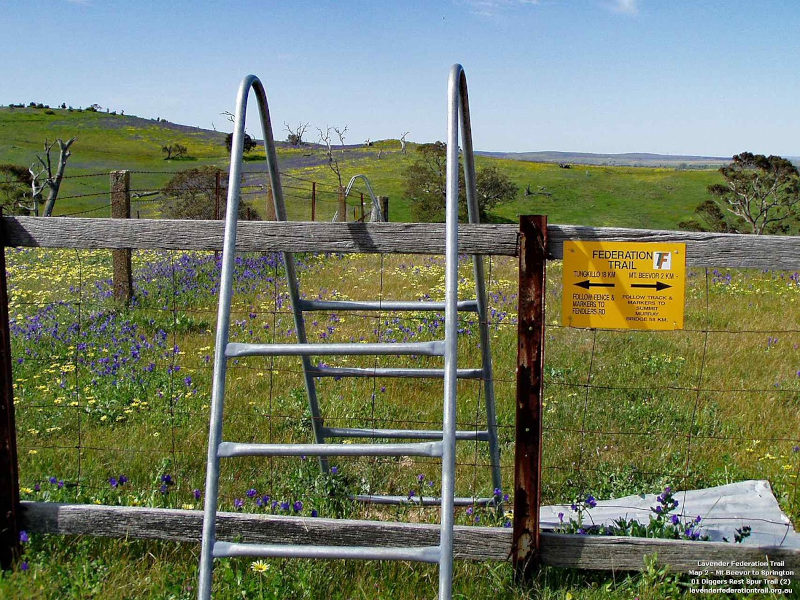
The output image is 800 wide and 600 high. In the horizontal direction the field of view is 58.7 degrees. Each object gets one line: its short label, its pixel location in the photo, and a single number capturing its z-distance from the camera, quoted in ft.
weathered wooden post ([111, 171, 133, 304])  30.89
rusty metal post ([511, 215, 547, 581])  10.20
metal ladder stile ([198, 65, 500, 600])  8.08
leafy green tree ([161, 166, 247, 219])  85.81
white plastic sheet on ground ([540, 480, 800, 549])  11.55
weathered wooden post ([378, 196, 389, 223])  74.40
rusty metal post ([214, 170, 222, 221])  37.51
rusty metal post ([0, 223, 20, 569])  11.05
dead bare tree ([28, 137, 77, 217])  89.10
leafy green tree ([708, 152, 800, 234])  148.15
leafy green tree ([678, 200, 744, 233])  158.20
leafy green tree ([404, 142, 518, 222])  169.48
